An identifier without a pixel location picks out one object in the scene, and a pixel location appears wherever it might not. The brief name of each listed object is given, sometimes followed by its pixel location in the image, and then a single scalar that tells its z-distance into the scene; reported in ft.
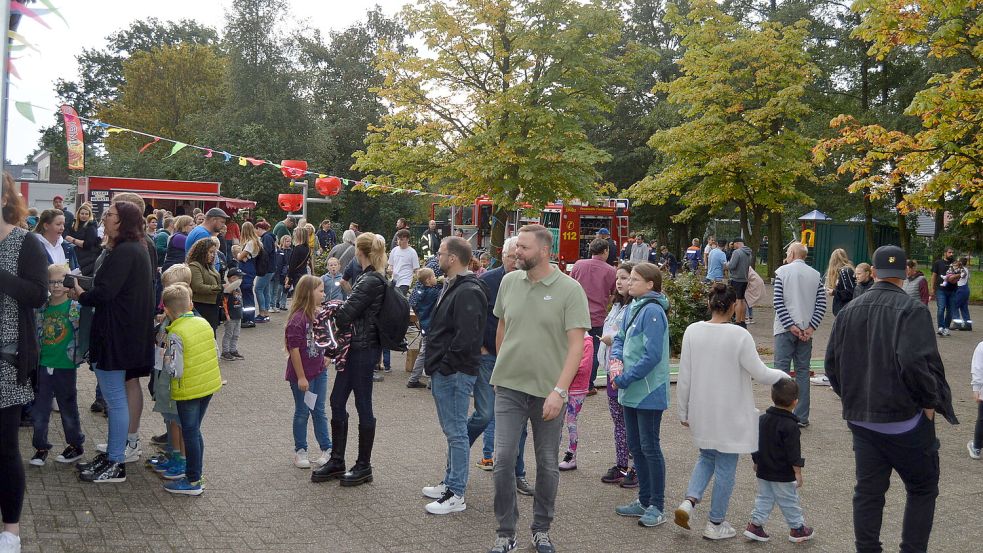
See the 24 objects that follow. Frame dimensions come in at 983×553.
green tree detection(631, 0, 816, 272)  75.51
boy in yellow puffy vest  18.89
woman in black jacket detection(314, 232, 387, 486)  20.07
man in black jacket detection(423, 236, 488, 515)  18.86
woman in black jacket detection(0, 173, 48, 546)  14.25
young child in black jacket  17.97
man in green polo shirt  16.49
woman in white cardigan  17.93
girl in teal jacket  18.71
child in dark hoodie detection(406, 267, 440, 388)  29.94
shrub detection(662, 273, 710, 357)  47.11
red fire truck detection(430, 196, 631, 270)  94.63
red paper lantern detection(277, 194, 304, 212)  82.43
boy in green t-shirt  20.15
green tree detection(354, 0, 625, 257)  62.18
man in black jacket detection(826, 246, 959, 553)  15.57
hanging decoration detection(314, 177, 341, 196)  78.54
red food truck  87.97
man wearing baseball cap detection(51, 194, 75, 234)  43.27
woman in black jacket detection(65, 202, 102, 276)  32.94
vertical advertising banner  58.72
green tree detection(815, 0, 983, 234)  38.11
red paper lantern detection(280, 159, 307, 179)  67.06
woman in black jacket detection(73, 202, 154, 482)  19.01
